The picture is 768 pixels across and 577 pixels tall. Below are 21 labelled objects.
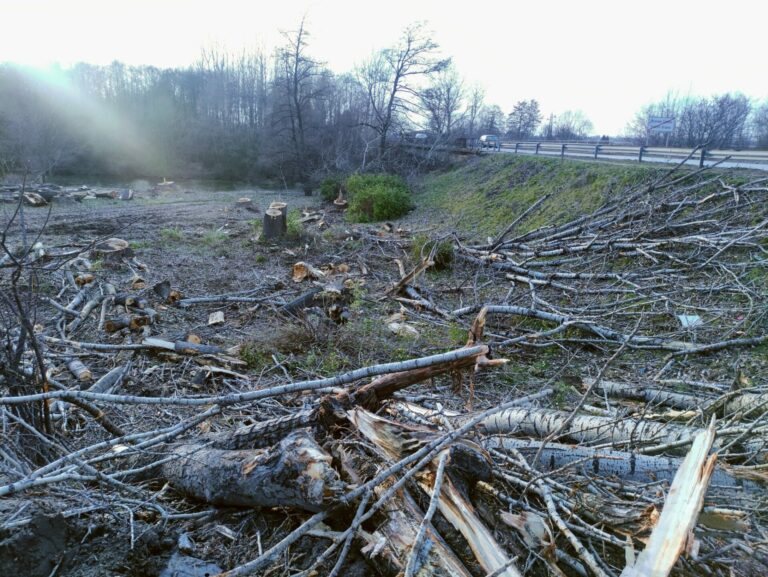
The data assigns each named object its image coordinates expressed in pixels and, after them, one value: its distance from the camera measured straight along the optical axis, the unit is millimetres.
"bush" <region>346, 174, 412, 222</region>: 19125
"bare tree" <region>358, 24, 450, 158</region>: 28125
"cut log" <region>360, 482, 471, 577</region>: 1896
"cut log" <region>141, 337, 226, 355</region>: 5695
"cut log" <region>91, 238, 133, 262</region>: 10141
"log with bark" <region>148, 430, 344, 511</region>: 2195
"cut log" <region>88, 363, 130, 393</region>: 4641
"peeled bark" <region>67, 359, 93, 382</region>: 4977
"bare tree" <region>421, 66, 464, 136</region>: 29781
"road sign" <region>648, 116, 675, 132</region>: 24406
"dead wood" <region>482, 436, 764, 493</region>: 2562
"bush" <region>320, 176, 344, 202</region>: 23641
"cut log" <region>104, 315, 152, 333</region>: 6445
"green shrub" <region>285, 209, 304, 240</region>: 12945
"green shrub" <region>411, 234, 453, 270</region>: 10242
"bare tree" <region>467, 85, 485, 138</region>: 48219
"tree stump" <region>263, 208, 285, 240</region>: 12742
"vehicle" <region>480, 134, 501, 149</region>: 26594
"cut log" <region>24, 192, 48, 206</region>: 18000
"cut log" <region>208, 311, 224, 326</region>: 7125
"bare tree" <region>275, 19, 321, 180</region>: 31438
